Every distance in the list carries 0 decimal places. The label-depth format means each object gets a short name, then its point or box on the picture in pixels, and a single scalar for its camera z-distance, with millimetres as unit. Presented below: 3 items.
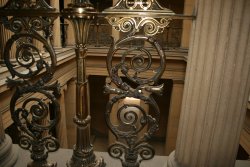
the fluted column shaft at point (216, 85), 1378
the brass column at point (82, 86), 1500
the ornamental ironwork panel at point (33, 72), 1548
